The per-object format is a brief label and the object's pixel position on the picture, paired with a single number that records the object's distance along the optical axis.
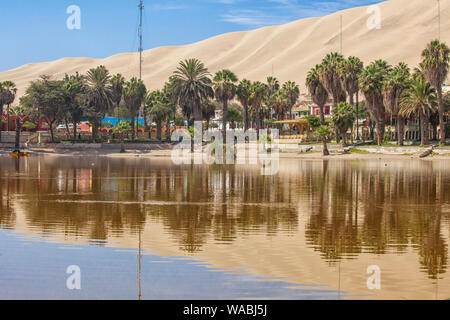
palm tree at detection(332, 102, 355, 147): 79.19
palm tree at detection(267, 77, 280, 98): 130.21
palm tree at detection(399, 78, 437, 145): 76.94
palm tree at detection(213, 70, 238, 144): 102.81
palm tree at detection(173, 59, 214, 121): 101.44
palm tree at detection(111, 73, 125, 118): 110.94
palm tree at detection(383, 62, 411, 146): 80.12
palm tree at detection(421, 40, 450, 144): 74.06
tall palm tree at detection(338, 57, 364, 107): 87.75
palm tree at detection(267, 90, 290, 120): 111.06
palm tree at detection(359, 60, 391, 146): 81.69
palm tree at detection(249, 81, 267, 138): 105.19
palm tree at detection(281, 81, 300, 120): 113.93
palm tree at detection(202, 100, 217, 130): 112.01
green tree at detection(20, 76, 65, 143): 100.31
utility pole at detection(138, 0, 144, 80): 108.94
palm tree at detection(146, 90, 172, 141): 108.06
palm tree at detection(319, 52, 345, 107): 88.75
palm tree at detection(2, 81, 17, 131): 105.72
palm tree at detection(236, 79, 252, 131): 105.69
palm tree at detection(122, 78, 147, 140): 107.12
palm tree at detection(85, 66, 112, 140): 107.31
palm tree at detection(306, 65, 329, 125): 92.31
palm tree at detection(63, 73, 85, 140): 104.56
